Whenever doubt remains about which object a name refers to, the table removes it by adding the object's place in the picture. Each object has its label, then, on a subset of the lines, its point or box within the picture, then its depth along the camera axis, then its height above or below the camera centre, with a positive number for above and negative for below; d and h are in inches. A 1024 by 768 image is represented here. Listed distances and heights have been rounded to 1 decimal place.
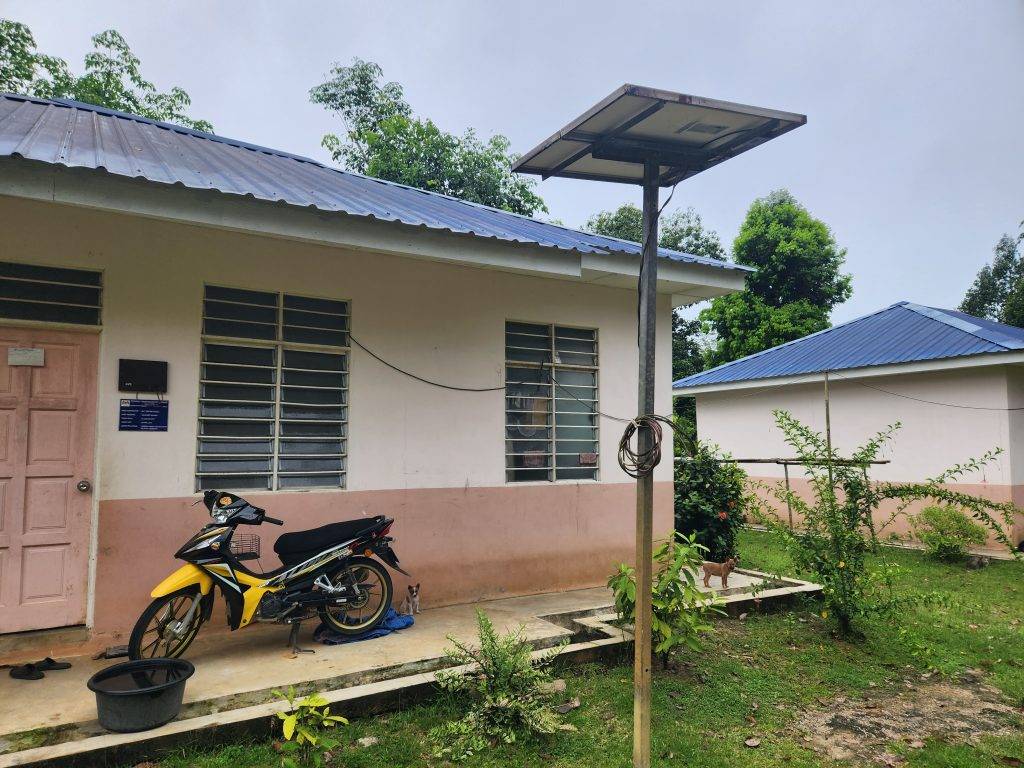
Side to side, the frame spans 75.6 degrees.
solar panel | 118.1 +58.5
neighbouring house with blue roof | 372.5 +28.8
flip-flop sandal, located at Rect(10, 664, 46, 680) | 153.7 -56.0
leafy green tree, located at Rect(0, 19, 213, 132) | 578.6 +334.0
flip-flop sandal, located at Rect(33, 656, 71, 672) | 158.7 -55.8
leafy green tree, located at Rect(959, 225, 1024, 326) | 967.0 +230.1
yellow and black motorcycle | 163.1 -39.1
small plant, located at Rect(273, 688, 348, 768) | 123.0 -57.7
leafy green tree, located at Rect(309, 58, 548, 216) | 732.7 +324.4
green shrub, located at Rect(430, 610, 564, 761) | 139.3 -59.0
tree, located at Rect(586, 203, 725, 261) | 906.7 +285.4
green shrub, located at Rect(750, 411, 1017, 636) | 197.8 -31.2
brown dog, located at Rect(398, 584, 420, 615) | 211.6 -54.1
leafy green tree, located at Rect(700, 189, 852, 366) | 729.6 +172.4
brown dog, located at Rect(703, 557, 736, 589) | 246.5 -50.2
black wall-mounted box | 181.2 +15.9
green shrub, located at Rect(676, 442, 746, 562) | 291.0 -30.7
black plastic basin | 127.8 -52.7
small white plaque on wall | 173.9 +20.3
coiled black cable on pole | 123.6 -2.7
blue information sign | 181.5 +4.7
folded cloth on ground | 183.8 -56.5
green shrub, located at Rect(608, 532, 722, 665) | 170.6 -43.7
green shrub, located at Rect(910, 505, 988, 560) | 349.4 -52.2
